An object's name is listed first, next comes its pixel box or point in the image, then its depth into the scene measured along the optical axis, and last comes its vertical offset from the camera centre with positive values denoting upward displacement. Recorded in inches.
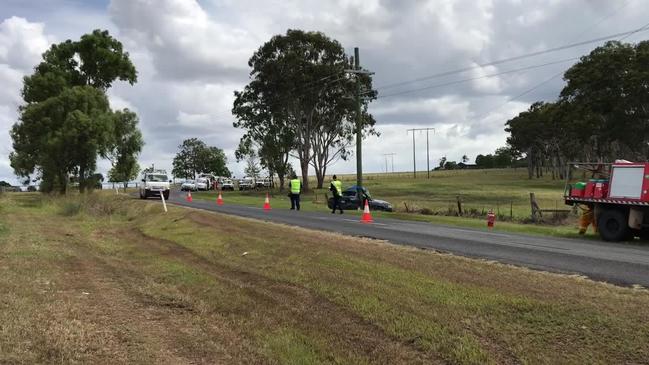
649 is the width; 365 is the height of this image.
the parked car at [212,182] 3075.8 -1.9
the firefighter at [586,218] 808.9 -60.0
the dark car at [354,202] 1345.7 -54.2
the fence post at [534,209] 1048.0 -59.7
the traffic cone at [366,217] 872.8 -56.7
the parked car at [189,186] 2936.5 -19.3
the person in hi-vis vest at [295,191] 1144.3 -21.1
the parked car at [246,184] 3031.5 -15.0
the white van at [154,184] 1579.7 -3.6
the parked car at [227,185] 3015.7 -17.7
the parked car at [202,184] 2962.6 -10.2
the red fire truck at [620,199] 743.1 -32.3
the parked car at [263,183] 3110.2 -12.0
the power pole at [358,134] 1318.9 +99.9
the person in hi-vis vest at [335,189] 1059.6 -17.4
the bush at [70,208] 1024.2 -42.0
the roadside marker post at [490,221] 902.6 -69.6
